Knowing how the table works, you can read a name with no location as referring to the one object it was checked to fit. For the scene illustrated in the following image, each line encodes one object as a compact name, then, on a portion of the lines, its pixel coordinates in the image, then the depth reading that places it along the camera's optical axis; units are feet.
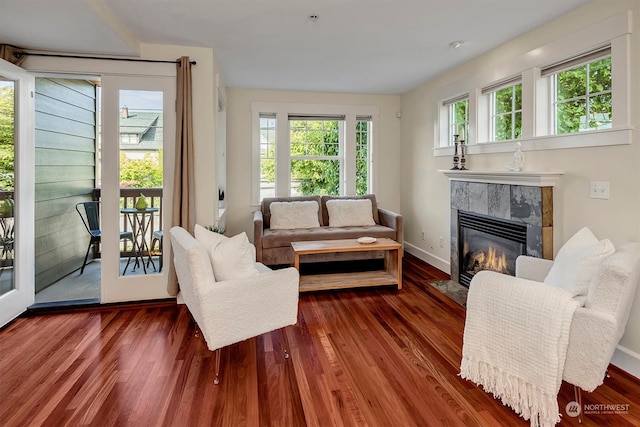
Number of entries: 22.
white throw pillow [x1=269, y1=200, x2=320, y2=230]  15.42
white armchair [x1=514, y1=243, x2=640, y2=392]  5.15
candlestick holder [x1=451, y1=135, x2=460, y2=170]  12.88
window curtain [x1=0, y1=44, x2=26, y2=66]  9.27
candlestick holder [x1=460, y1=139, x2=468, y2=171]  12.86
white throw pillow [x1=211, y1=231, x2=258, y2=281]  7.18
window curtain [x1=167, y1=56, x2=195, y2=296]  10.47
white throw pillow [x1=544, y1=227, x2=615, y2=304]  6.05
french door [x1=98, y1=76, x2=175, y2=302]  10.41
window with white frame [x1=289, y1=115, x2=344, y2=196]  17.47
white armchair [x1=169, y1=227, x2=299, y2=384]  6.54
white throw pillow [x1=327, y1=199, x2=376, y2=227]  16.07
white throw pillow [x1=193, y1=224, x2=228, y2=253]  7.71
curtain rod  9.59
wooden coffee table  11.89
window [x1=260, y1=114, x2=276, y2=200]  17.06
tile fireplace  9.11
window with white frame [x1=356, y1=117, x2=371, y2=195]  17.99
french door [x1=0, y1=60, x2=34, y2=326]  9.33
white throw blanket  5.33
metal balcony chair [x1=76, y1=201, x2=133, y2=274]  13.73
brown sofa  14.07
